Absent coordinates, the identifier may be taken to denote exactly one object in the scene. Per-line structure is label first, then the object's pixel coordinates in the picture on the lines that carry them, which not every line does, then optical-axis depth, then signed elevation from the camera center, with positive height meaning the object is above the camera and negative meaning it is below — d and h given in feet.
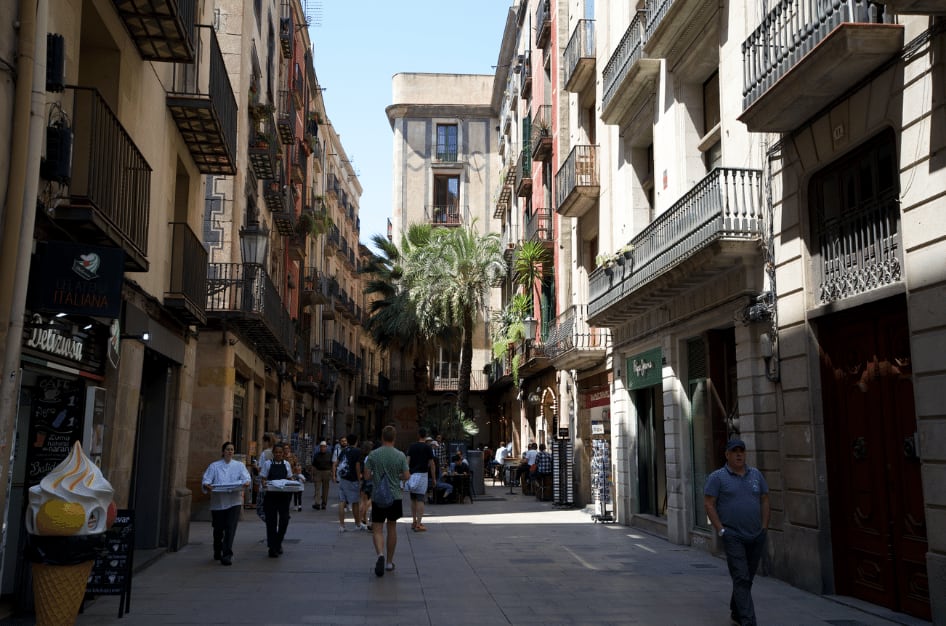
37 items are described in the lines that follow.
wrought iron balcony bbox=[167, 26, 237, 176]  40.06 +15.67
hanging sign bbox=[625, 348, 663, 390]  51.08 +5.44
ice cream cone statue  21.49 -1.98
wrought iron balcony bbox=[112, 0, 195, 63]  30.09 +14.90
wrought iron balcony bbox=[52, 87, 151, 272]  25.54 +8.51
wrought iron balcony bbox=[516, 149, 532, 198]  104.27 +33.46
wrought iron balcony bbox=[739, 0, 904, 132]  26.94 +12.71
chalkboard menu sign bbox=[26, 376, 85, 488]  26.58 +0.95
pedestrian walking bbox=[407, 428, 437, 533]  52.85 -0.84
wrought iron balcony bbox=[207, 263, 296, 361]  60.64 +11.00
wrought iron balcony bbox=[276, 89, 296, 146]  85.71 +32.96
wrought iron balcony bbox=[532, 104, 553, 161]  88.63 +32.48
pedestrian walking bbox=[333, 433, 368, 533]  52.26 -1.13
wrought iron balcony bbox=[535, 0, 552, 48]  89.76 +43.86
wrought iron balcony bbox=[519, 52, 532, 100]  107.76 +46.12
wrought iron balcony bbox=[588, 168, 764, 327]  37.06 +10.06
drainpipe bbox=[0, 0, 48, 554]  21.53 +6.28
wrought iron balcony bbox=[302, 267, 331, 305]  112.39 +21.93
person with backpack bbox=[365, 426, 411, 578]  35.37 -1.35
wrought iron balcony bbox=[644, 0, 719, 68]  43.65 +21.97
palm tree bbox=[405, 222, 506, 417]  113.80 +22.55
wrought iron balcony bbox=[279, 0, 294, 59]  91.76 +44.02
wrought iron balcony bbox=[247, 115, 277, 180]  70.90 +23.93
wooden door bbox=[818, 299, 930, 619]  27.45 +0.15
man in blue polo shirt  24.66 -1.49
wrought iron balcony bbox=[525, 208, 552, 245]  91.09 +24.01
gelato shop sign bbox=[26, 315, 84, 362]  24.27 +3.24
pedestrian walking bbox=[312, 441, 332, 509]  70.69 -1.21
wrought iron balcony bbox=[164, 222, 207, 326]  40.42 +8.40
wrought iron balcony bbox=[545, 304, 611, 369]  66.28 +9.12
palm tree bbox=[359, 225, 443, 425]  118.52 +19.57
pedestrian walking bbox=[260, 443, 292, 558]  40.42 -2.28
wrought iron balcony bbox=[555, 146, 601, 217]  66.74 +20.86
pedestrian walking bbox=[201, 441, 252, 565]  38.27 -1.71
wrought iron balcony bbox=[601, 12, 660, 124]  51.65 +22.45
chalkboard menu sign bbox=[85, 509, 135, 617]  26.37 -3.29
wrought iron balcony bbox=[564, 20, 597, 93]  68.85 +31.16
